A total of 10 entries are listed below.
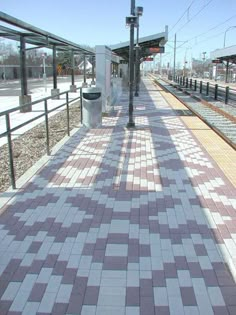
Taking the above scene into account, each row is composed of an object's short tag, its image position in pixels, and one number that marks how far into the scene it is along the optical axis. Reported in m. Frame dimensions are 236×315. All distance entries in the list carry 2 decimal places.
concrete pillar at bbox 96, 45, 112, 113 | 12.95
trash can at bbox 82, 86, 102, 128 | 10.43
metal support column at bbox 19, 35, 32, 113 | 15.50
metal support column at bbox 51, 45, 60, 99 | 21.42
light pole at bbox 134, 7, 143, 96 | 21.36
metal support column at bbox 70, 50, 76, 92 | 26.00
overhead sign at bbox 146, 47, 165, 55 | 25.36
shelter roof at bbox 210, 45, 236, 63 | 32.34
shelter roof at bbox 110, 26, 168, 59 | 21.64
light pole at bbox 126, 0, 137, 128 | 9.67
